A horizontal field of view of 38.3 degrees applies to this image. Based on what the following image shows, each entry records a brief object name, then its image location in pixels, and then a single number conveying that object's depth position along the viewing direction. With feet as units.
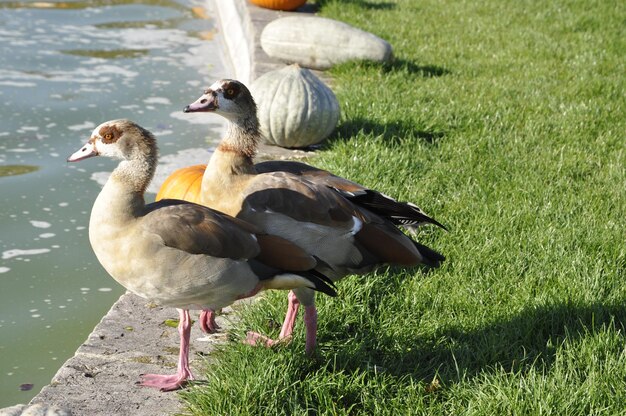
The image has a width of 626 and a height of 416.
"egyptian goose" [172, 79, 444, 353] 14.42
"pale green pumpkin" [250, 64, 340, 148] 23.75
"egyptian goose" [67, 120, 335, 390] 12.87
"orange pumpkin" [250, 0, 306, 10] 37.78
